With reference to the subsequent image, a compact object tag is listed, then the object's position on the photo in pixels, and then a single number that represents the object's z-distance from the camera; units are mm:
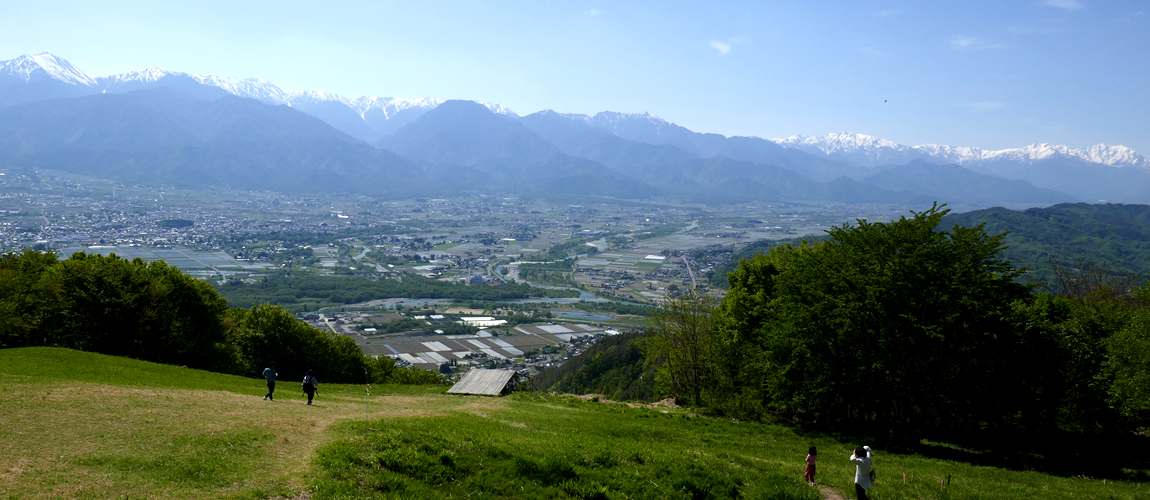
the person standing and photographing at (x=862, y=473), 13758
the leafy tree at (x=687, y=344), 36281
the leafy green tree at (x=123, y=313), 34500
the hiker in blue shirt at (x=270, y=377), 22900
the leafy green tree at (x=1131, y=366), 19828
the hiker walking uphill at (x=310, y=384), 22688
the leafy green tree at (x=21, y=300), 32219
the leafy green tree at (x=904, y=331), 22688
